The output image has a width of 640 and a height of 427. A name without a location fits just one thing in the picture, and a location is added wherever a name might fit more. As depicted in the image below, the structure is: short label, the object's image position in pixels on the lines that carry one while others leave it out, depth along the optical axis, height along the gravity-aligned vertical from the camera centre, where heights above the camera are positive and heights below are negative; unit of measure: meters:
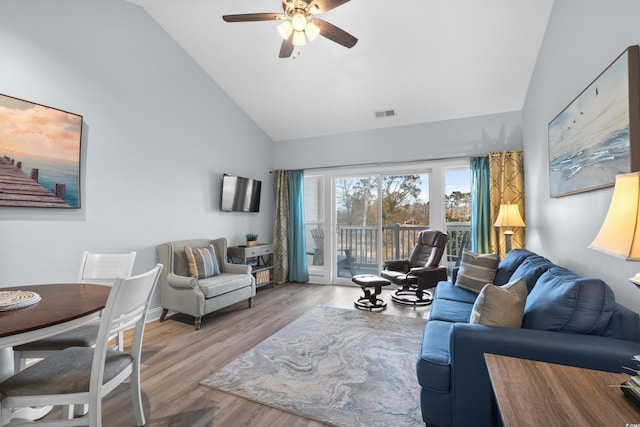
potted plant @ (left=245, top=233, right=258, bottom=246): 4.77 -0.27
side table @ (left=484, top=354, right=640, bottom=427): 0.83 -0.54
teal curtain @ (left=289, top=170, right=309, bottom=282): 5.41 -0.11
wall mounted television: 4.45 +0.46
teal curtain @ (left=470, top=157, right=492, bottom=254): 4.16 +0.22
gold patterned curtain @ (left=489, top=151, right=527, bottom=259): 3.99 +0.51
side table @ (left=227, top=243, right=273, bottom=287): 4.48 -0.56
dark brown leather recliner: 3.74 -0.62
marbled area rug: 1.84 -1.15
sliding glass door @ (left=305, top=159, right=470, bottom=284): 4.61 +0.19
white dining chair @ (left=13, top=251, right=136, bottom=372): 1.68 -0.68
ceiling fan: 2.24 +1.64
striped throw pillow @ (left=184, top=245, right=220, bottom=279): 3.54 -0.49
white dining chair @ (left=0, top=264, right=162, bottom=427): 1.24 -0.69
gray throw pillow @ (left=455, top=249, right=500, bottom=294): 2.88 -0.47
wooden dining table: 1.15 -0.41
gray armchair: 3.24 -0.75
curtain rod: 4.48 +1.00
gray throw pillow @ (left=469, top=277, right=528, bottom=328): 1.57 -0.44
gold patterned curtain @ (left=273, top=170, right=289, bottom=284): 5.47 -0.04
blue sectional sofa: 1.28 -0.54
